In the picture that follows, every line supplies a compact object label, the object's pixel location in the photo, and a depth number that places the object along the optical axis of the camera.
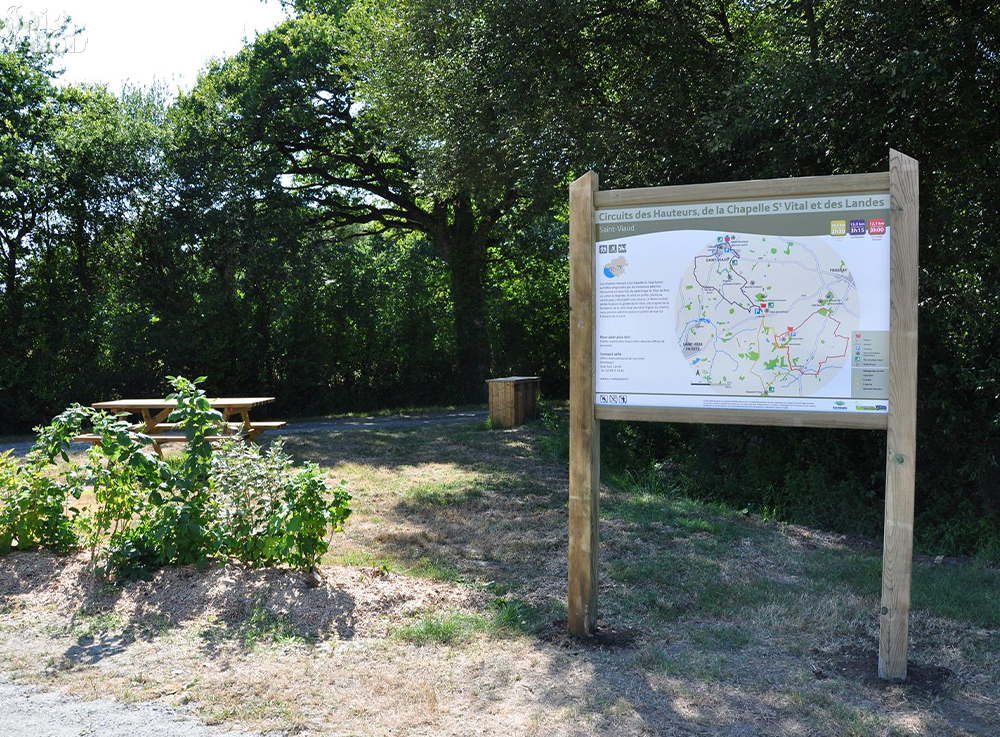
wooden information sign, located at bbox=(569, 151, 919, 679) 3.89
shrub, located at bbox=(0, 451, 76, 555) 5.45
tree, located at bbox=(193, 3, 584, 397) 10.34
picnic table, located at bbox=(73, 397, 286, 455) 9.92
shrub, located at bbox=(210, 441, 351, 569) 5.03
